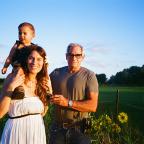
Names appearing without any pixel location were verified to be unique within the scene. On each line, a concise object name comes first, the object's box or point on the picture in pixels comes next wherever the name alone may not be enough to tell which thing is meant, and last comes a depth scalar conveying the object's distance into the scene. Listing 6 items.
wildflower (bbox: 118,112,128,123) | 2.98
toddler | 2.49
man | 2.00
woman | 1.73
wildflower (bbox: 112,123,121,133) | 2.99
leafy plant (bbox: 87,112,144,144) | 2.93
